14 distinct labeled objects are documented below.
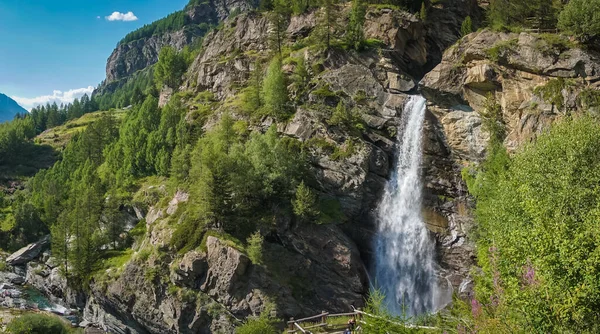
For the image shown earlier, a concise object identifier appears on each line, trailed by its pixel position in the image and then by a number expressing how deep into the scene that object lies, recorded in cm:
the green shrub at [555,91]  5122
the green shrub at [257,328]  3281
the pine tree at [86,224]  5475
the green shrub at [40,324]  3884
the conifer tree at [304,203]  4612
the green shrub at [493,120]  5456
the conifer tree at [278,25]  8282
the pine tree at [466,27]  7538
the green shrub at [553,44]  5574
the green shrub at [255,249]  4294
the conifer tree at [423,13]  8133
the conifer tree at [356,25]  7312
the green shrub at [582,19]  5419
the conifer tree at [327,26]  7388
